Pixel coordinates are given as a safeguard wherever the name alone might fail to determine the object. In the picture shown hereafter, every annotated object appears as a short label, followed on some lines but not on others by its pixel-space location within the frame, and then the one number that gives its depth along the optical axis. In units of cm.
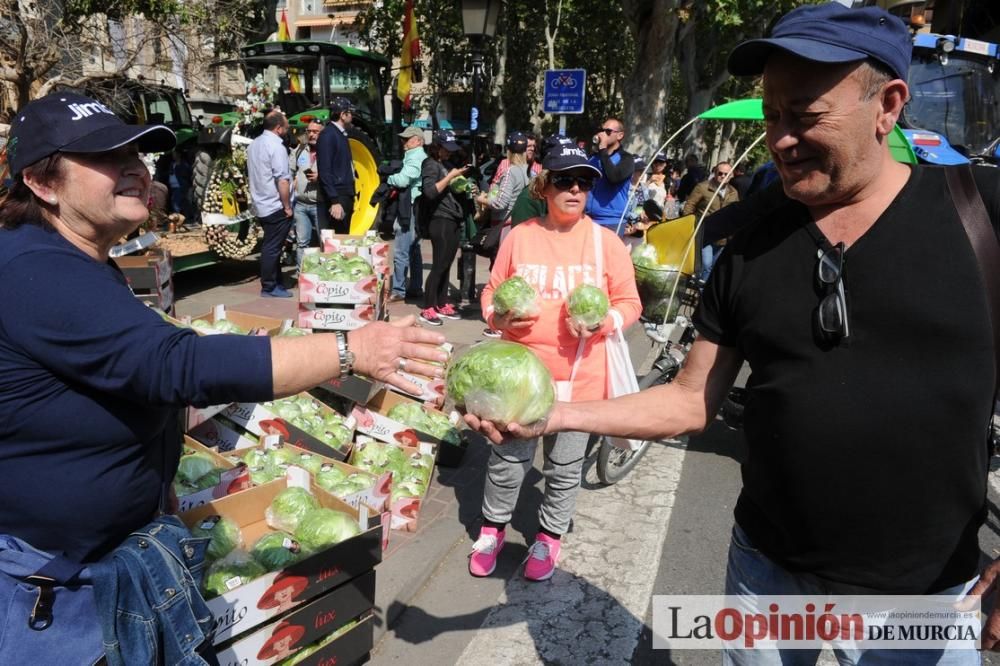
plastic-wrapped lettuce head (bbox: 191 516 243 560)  242
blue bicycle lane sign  1070
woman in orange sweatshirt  324
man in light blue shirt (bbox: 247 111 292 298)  791
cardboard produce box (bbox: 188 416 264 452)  374
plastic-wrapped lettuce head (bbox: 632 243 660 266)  480
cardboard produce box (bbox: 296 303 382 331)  510
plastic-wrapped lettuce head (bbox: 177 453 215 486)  295
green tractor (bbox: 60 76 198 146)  798
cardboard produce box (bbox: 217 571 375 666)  213
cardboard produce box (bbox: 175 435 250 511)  277
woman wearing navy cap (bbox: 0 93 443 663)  144
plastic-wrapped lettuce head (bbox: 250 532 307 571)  243
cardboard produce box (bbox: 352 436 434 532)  376
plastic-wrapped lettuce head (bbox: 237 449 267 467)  340
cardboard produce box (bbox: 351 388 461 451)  429
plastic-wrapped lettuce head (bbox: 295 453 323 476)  349
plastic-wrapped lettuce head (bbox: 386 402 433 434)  461
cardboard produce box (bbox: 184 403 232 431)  353
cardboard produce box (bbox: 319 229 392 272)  592
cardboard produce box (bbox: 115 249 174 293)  542
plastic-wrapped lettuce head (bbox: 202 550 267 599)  220
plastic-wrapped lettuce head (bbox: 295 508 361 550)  254
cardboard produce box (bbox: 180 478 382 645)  207
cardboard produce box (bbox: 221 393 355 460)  381
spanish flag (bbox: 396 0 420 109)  1355
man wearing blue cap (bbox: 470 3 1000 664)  144
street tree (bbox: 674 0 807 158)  1449
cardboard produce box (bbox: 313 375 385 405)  436
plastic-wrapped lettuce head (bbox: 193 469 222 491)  290
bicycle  443
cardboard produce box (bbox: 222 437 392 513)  321
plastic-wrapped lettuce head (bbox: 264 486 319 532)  269
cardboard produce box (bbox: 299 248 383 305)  510
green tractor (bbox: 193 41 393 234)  1155
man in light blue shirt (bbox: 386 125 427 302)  804
